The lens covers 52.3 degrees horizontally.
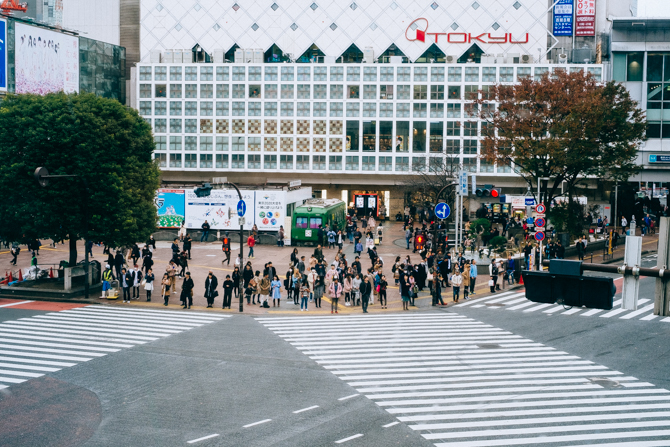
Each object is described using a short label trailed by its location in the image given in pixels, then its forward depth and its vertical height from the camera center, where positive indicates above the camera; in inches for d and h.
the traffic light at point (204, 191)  1129.1 +32.0
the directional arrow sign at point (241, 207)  1241.0 +6.0
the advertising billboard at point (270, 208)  1907.0 +6.7
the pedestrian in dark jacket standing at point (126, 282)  1175.6 -125.1
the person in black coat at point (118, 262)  1278.3 -98.7
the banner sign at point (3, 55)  2245.3 +507.4
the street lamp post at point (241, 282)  1110.4 -120.0
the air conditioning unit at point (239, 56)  2848.2 +645.0
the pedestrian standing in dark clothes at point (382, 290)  1169.4 -134.8
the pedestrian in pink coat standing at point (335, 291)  1127.6 -133.4
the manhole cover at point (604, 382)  721.6 -181.3
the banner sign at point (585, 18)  2994.6 +858.2
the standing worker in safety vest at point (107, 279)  1185.3 -121.9
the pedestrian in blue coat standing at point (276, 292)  1161.4 -138.8
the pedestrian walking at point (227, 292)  1122.0 -135.0
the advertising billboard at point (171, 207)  1955.0 +7.5
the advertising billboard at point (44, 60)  2335.1 +542.4
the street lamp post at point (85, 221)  1155.9 -20.5
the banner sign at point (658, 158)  2608.0 +212.2
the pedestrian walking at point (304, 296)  1133.7 -141.9
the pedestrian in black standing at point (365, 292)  1121.4 -132.8
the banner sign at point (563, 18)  2967.5 +849.1
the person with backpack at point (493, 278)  1307.8 -126.3
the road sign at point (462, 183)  1409.9 +60.8
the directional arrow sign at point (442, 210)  1250.7 +3.4
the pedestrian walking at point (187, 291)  1125.7 -134.2
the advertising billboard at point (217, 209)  1915.6 +2.6
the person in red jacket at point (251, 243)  1648.6 -79.2
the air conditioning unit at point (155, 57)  2940.5 +660.1
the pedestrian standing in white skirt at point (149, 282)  1179.3 -125.6
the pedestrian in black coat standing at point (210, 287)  1135.0 -128.2
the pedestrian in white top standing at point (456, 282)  1217.4 -125.4
